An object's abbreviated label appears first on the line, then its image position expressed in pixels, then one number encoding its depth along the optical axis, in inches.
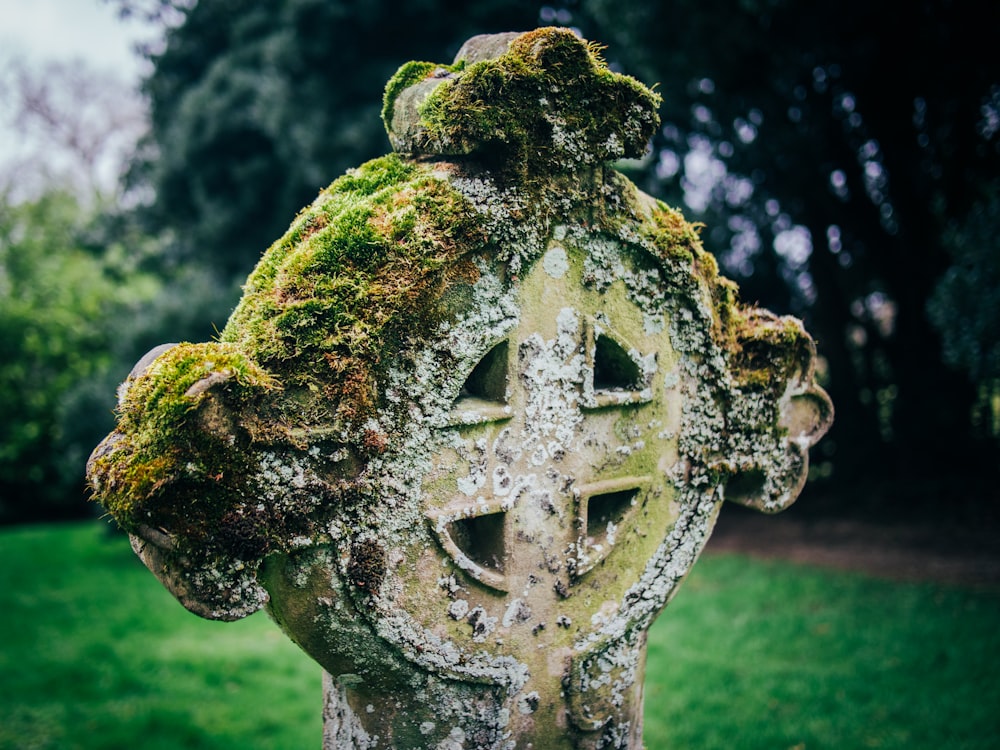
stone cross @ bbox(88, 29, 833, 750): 31.4
